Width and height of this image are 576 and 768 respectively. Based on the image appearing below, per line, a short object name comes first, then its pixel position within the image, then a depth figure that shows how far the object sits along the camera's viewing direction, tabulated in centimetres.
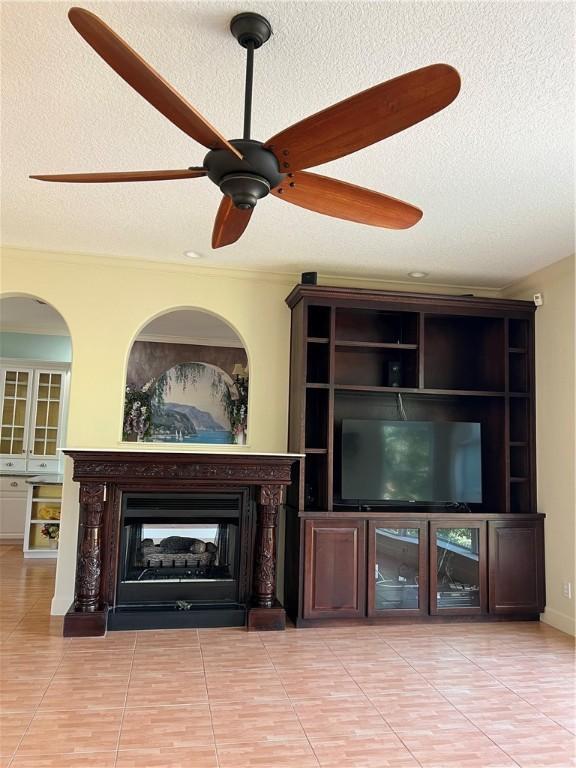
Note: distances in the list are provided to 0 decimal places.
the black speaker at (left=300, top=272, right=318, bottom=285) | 459
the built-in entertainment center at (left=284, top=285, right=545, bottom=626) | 434
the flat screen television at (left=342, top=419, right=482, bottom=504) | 452
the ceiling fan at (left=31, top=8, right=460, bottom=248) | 144
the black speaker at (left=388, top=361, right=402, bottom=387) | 479
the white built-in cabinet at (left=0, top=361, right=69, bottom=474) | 745
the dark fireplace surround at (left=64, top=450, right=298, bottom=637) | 401
